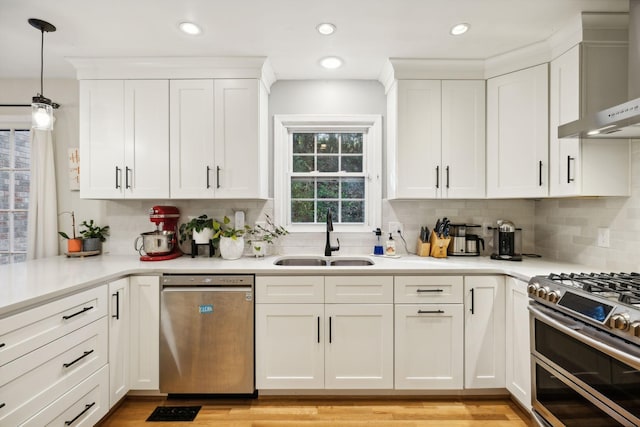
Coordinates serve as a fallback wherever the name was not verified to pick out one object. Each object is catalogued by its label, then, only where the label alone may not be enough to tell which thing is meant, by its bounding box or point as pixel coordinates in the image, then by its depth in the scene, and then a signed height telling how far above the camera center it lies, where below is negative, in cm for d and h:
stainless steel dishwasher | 219 -81
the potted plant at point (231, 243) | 256 -24
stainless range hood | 151 +46
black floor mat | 207 -129
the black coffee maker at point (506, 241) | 252 -21
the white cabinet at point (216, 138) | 253 +58
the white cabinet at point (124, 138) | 253 +57
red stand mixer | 250 -19
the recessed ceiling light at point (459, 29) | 209 +120
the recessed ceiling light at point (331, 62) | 251 +119
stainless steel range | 124 -58
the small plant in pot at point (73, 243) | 267 -25
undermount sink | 271 -40
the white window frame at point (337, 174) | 291 +51
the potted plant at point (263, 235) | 265 -19
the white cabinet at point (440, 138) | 256 +59
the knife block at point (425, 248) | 271 -28
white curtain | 277 +10
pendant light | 192 +59
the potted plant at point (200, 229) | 266 -13
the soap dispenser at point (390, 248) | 272 -29
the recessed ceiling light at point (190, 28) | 206 +118
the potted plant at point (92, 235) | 274 -20
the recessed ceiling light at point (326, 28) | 208 +119
